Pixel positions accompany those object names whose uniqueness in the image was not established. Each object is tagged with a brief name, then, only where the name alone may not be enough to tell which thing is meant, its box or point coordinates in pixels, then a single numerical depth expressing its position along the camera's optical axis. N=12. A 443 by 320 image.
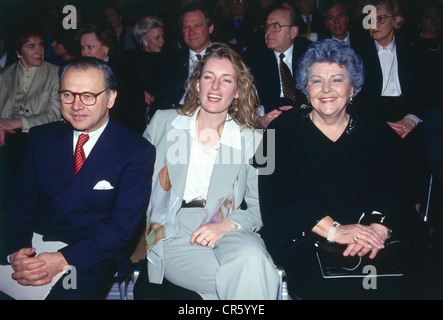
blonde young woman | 2.04
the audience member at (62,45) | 4.16
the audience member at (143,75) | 3.83
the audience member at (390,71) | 3.78
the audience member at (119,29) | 6.45
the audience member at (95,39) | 3.97
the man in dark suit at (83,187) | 2.14
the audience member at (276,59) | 3.91
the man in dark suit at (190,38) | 4.27
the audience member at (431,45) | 3.80
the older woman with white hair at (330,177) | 2.28
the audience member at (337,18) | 4.90
